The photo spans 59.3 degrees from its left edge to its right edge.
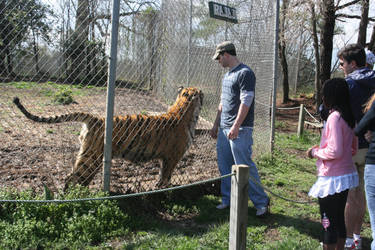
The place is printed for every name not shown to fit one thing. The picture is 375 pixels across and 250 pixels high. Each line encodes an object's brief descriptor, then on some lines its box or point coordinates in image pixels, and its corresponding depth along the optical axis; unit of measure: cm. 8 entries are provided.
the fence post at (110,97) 338
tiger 396
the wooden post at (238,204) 272
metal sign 482
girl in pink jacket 282
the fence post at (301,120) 967
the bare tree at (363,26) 1294
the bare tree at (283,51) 1364
